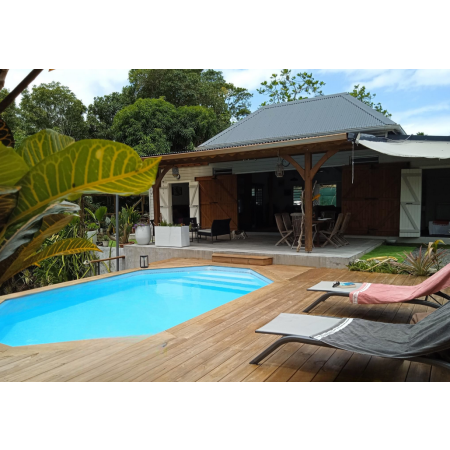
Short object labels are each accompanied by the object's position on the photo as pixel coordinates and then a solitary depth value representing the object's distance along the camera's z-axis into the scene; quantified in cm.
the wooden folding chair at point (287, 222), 945
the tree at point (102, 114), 2223
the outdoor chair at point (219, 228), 1005
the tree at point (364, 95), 2811
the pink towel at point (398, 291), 340
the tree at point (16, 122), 1820
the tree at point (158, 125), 1925
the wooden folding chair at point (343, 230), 897
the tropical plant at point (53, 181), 92
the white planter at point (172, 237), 985
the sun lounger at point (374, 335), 233
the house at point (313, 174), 835
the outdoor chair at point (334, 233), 867
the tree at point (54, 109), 2202
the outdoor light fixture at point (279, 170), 957
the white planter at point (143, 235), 1021
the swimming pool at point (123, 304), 494
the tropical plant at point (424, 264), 619
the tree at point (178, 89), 2289
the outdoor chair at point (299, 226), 848
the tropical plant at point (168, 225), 1007
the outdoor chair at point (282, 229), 919
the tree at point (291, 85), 2752
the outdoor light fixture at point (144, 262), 817
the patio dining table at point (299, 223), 866
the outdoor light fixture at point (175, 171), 1154
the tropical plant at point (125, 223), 1128
